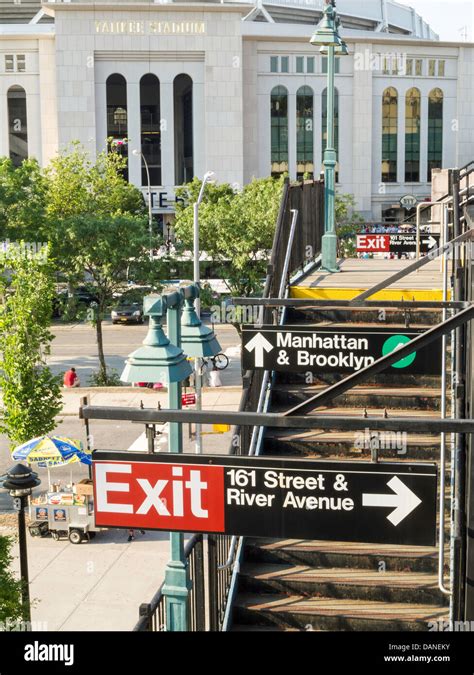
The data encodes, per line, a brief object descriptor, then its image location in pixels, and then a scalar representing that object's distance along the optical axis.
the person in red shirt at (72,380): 33.33
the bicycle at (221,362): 36.06
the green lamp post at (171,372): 5.99
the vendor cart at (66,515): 19.20
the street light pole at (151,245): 34.22
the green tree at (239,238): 32.75
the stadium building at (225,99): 78.12
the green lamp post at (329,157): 14.33
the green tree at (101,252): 33.91
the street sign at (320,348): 6.80
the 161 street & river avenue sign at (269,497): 5.24
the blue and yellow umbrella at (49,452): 19.23
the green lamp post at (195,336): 7.20
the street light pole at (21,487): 12.51
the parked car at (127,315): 50.09
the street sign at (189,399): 25.47
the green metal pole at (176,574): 6.41
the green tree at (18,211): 43.47
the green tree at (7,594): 9.95
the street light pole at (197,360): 20.82
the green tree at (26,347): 20.44
